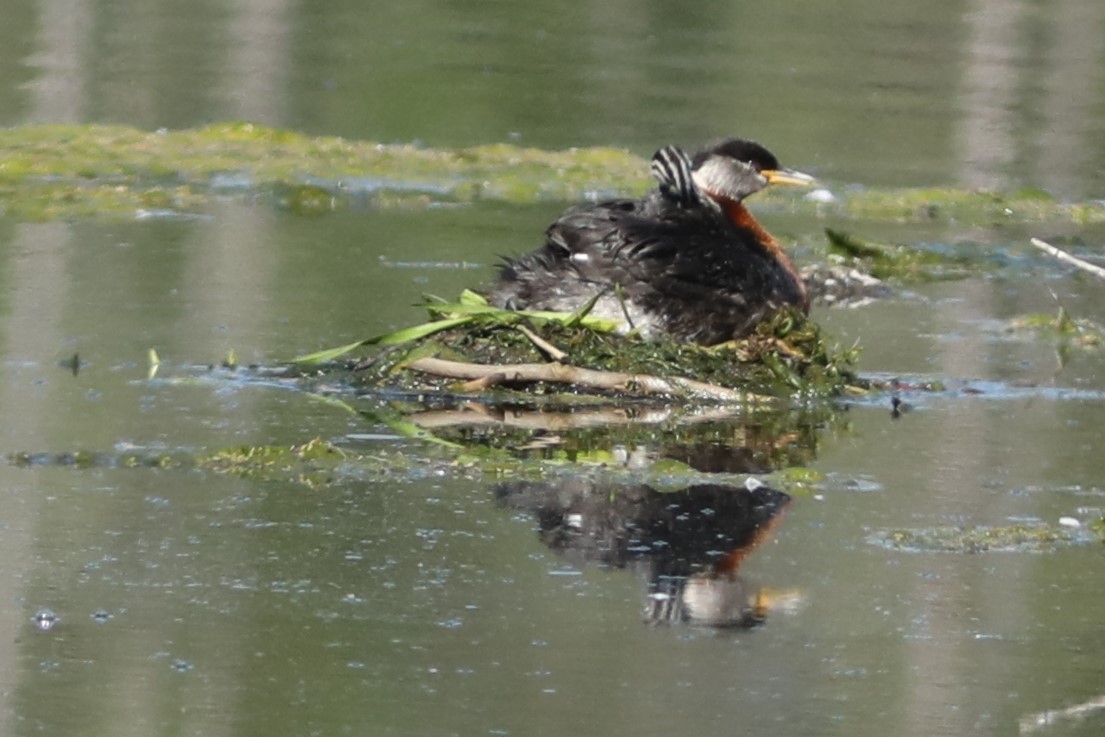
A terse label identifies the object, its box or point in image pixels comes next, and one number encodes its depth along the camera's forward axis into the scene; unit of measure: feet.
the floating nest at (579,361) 59.06
